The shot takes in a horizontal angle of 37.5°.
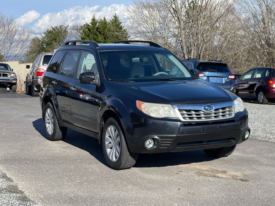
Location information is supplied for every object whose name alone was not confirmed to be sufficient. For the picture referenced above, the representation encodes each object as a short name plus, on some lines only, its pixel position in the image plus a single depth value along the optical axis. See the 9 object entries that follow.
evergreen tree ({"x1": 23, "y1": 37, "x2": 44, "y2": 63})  76.31
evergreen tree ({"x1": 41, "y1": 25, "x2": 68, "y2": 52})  75.19
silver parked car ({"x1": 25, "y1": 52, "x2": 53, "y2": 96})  18.84
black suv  5.18
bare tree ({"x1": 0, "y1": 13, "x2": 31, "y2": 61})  63.31
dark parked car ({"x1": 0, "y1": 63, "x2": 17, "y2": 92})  24.75
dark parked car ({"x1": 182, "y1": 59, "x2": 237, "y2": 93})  14.96
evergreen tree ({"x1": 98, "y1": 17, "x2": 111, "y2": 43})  65.19
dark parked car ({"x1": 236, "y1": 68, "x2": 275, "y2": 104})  16.53
